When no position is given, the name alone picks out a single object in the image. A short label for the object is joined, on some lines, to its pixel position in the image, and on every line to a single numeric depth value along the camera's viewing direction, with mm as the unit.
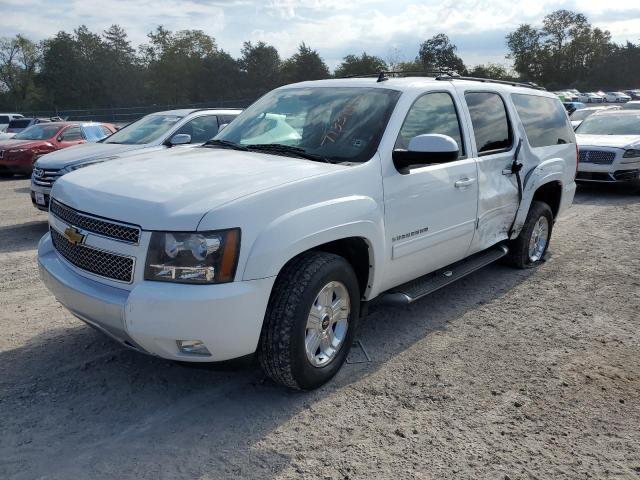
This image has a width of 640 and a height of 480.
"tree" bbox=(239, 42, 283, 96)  67750
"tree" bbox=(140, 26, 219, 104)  69369
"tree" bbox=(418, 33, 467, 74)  65625
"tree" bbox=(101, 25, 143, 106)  66125
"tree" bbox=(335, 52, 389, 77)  53800
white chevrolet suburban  2977
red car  14281
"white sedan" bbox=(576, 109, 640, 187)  11086
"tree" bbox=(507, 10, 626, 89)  103750
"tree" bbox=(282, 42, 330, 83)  68188
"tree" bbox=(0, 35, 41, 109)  76000
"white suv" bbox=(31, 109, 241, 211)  8156
